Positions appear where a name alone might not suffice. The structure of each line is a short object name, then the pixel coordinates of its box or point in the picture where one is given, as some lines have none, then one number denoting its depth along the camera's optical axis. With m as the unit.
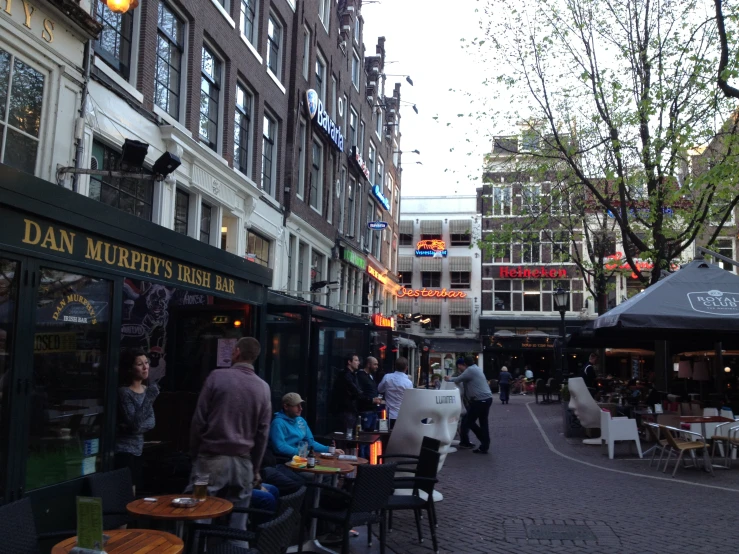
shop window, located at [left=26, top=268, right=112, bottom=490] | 5.11
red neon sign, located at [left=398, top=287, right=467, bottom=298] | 49.41
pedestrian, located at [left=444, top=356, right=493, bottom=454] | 13.39
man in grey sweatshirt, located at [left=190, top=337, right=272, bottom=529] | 5.60
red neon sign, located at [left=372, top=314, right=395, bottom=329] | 27.64
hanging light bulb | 8.58
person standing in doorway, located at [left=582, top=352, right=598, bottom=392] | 17.83
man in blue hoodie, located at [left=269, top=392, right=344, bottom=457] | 7.20
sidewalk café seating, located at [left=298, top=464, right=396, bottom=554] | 5.92
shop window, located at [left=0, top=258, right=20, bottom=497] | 4.64
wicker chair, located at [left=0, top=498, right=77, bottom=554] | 3.85
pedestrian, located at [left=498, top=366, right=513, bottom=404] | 29.80
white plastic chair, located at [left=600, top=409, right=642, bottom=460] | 12.77
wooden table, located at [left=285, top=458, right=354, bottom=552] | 6.53
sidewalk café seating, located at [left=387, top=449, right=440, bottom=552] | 6.75
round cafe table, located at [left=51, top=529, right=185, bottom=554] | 3.94
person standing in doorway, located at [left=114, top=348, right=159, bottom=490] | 6.11
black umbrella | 11.21
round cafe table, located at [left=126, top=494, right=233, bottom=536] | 4.58
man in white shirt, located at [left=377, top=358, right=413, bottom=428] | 12.96
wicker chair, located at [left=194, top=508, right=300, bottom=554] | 3.83
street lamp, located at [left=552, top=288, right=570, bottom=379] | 25.23
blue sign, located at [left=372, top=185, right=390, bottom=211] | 32.78
